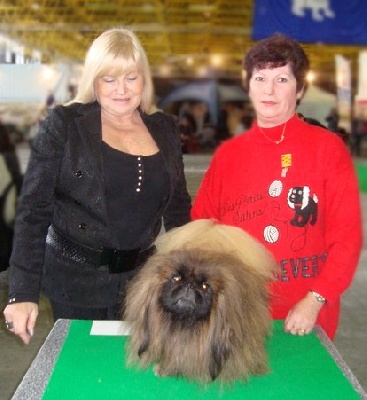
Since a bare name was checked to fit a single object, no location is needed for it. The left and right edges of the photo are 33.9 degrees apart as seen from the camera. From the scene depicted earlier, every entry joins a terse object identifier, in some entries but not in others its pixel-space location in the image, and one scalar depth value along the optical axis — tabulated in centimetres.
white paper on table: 147
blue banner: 607
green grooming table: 116
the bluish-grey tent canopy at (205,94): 964
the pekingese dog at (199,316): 114
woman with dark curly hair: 142
